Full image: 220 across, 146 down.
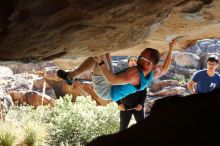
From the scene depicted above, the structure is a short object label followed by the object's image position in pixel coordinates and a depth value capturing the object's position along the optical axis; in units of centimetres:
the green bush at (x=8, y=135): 1090
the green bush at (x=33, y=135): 1143
